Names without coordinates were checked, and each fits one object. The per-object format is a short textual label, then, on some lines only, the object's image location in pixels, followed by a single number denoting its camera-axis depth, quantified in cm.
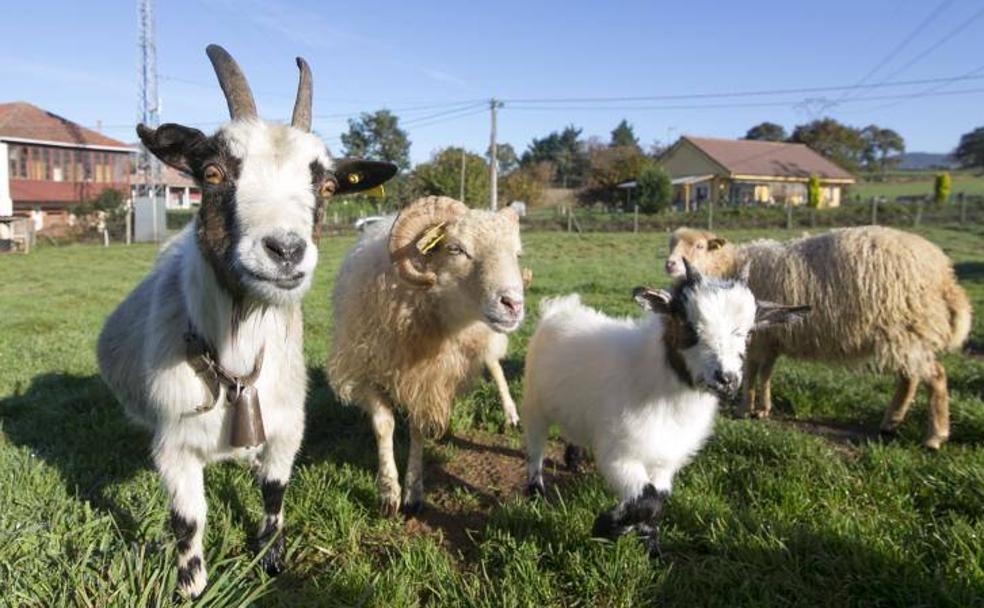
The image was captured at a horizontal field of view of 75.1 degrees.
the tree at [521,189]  4378
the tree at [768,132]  8238
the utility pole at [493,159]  3008
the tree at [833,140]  6912
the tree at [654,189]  4150
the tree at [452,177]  3750
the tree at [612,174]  4834
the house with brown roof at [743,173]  5209
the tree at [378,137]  5791
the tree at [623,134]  10154
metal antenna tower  3655
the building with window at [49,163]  3719
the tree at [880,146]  8650
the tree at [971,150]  7869
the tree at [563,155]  7931
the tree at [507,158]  7812
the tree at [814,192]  4503
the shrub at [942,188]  4506
